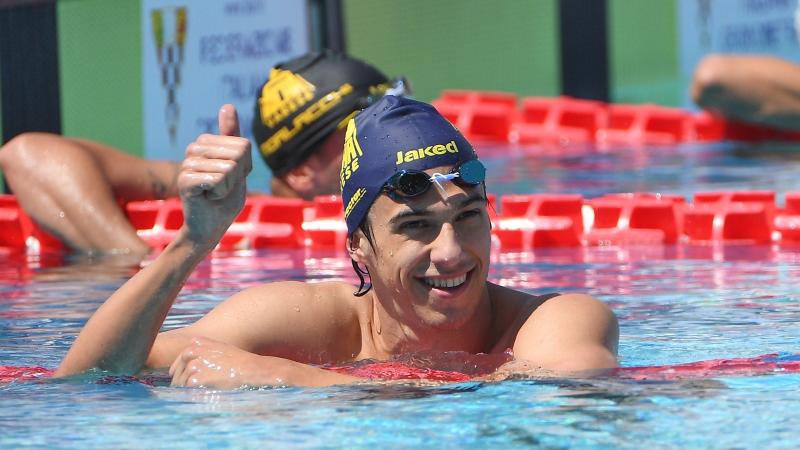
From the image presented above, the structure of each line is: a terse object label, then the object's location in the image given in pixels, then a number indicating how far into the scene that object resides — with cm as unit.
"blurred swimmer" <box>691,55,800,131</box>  1720
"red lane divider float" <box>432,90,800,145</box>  2034
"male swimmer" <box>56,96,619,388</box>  693
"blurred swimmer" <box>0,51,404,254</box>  1344
